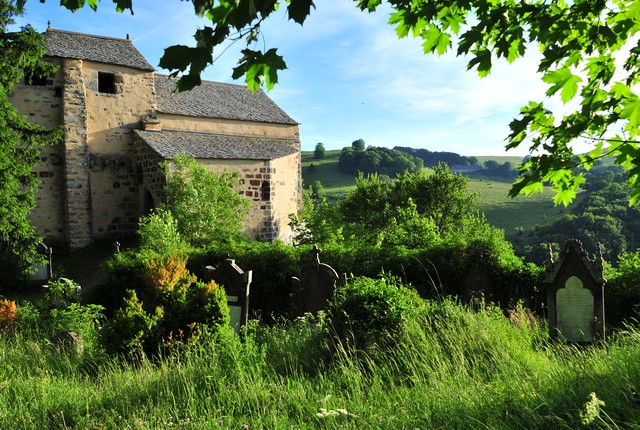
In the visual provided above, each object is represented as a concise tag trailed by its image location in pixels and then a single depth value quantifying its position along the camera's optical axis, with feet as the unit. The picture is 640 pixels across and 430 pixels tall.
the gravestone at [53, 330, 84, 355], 25.96
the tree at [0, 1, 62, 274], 47.01
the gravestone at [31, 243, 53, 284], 61.16
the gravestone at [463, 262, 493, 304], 34.45
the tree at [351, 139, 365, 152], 327.37
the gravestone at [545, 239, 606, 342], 26.02
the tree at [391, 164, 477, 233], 113.39
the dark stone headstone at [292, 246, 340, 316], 32.07
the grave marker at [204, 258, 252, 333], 29.43
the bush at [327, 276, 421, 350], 20.98
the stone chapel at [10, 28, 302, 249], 68.08
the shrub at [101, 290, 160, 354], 23.52
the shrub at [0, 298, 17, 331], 32.19
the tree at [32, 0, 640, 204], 13.93
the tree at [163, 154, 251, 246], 61.26
